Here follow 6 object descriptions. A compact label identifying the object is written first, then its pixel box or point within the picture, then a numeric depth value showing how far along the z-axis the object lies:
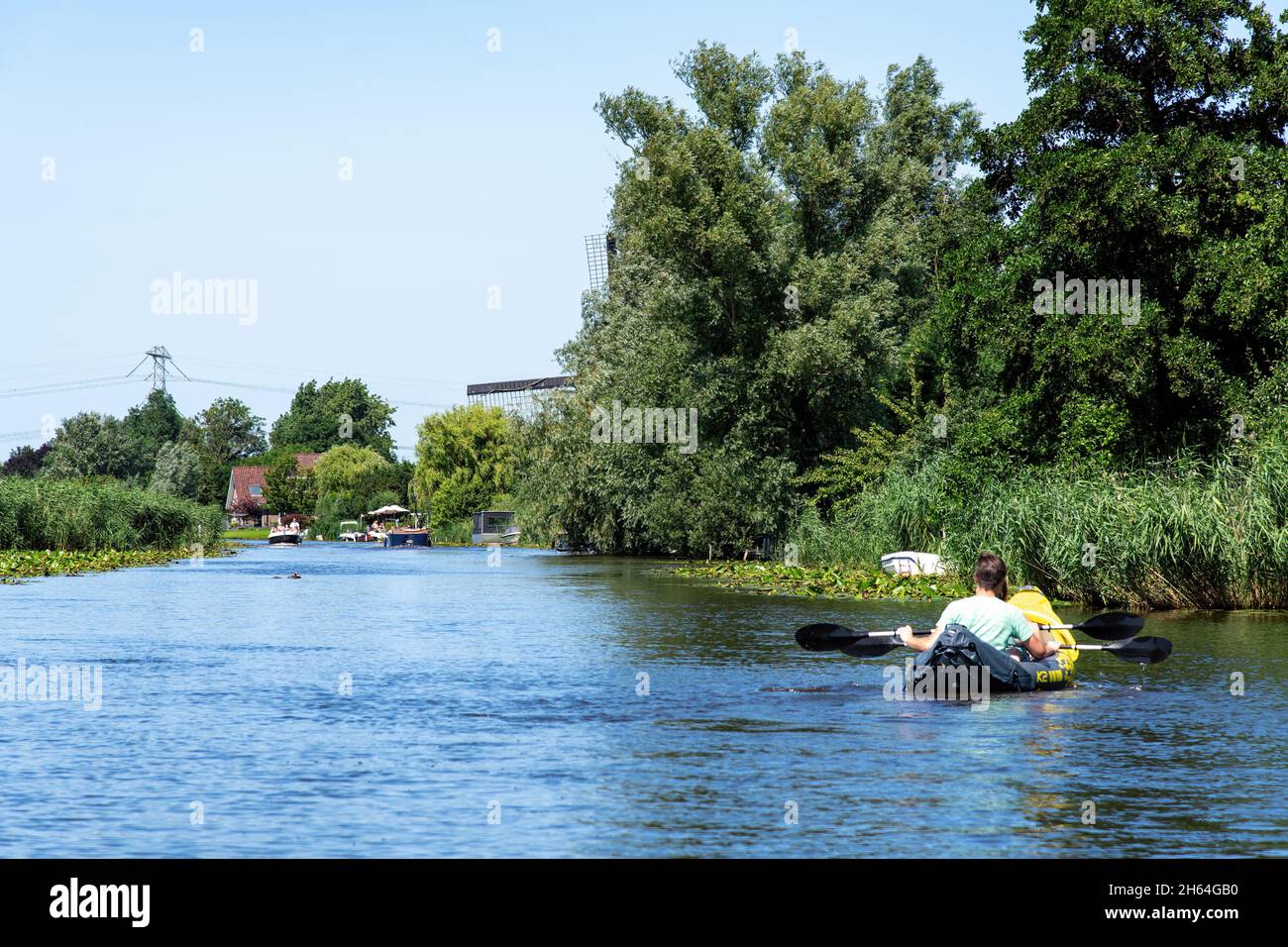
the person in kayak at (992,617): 15.49
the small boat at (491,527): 101.38
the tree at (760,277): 45.62
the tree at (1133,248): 32.38
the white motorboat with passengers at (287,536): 102.19
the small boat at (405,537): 99.00
